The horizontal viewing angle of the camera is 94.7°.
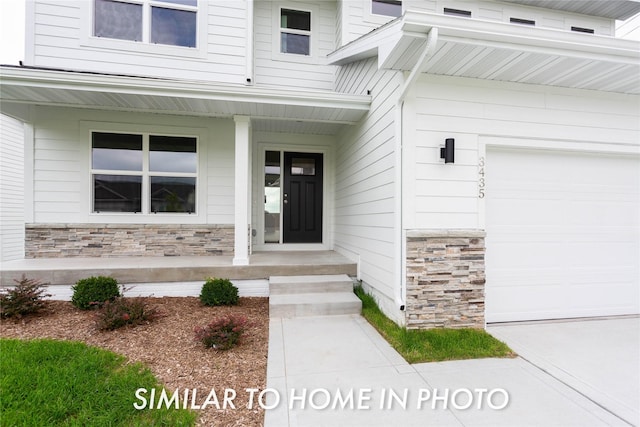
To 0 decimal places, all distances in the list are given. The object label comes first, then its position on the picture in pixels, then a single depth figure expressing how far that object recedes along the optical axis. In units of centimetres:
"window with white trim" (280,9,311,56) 637
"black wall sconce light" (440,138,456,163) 314
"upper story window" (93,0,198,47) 533
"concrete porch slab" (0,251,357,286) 408
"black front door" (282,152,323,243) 639
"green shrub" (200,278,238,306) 397
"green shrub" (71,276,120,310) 373
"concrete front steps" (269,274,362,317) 374
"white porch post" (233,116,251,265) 451
